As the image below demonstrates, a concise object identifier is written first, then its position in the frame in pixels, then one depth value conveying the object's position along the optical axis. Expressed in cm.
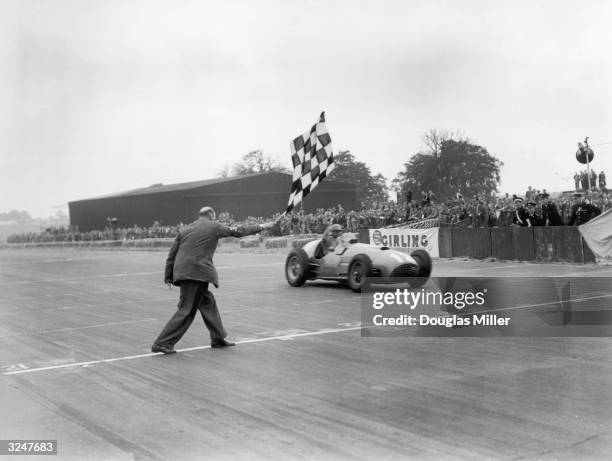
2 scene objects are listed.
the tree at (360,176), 8727
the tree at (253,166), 10581
